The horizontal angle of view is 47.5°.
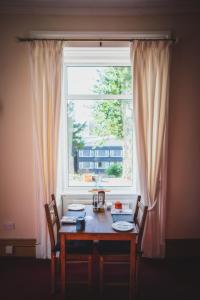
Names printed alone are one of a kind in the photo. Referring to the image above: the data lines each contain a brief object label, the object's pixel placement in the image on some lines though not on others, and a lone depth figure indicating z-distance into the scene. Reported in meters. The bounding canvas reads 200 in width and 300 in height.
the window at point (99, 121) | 3.09
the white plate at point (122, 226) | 2.05
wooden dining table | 2.00
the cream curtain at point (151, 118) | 2.67
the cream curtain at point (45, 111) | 2.66
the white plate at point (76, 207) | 2.61
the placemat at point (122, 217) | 2.30
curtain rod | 2.64
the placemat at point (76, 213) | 2.41
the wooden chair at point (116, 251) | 2.12
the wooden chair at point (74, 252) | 2.14
